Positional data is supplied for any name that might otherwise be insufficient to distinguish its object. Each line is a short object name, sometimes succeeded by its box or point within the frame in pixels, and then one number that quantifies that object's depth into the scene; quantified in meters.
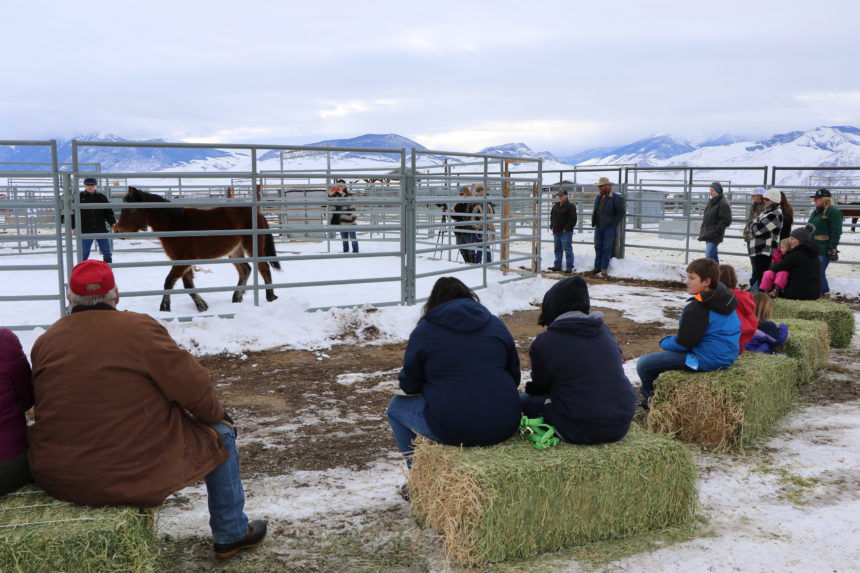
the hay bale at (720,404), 4.49
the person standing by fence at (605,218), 12.77
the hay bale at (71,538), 2.37
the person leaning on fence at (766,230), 9.08
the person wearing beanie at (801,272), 7.50
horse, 8.23
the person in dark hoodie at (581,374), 3.29
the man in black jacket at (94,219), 10.60
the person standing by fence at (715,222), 11.35
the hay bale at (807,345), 5.88
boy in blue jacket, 4.60
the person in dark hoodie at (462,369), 3.21
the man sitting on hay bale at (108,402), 2.58
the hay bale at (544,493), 3.02
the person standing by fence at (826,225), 9.78
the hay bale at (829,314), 7.37
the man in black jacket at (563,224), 13.05
